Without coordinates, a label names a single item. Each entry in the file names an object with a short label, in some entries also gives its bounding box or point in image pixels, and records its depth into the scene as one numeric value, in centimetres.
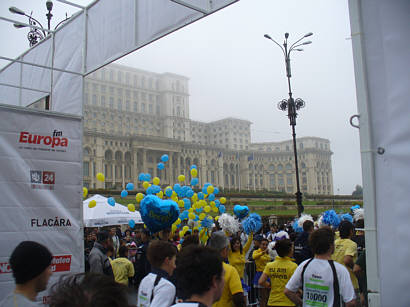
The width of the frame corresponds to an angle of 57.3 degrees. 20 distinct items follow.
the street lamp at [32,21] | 625
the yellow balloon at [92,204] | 1459
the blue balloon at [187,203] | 1271
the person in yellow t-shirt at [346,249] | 489
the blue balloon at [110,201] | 1486
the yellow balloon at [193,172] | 1440
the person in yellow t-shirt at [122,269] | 634
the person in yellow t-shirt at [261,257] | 724
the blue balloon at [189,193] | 1328
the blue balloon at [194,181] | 1498
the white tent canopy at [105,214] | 1416
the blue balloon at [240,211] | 1101
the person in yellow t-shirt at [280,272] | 461
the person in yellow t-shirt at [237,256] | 634
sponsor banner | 426
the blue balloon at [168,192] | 1291
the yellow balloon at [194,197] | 1345
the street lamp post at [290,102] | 1631
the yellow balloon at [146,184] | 1298
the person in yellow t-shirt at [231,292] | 349
